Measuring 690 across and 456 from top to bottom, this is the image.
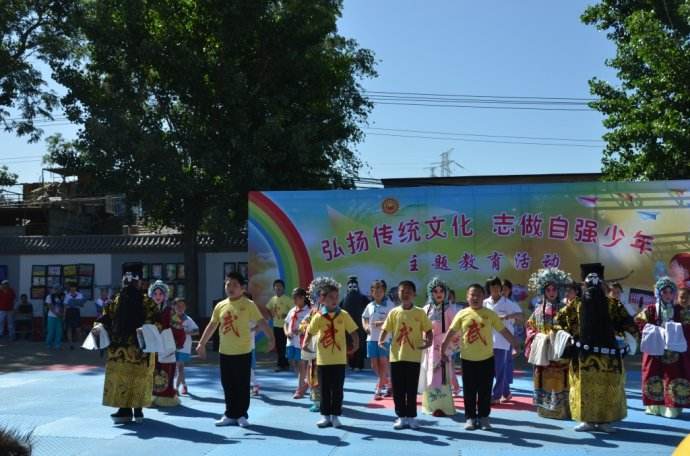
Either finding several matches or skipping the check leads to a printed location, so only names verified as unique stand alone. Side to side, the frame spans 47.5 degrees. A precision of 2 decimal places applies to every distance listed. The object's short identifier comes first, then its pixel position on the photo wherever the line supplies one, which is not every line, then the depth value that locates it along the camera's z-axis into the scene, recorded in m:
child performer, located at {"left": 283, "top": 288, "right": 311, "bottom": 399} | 10.99
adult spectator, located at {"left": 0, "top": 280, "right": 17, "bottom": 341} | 20.77
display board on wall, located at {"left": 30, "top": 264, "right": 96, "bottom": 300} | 22.28
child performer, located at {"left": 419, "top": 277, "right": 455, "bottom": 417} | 9.41
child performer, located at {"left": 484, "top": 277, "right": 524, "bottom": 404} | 10.28
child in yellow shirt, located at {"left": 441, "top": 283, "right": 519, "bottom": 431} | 8.52
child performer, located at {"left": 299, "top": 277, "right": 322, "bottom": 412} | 9.65
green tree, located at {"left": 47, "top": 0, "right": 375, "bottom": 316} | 18.66
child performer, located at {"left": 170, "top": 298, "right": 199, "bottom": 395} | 10.89
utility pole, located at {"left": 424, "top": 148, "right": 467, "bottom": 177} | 67.12
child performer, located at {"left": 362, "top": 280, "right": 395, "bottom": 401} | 11.12
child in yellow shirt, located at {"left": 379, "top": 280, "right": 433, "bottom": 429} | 8.66
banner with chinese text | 15.36
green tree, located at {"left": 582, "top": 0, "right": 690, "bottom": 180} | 16.08
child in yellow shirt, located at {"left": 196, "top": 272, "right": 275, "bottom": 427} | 8.84
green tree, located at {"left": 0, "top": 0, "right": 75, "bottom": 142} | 20.81
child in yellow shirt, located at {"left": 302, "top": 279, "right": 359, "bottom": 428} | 8.78
